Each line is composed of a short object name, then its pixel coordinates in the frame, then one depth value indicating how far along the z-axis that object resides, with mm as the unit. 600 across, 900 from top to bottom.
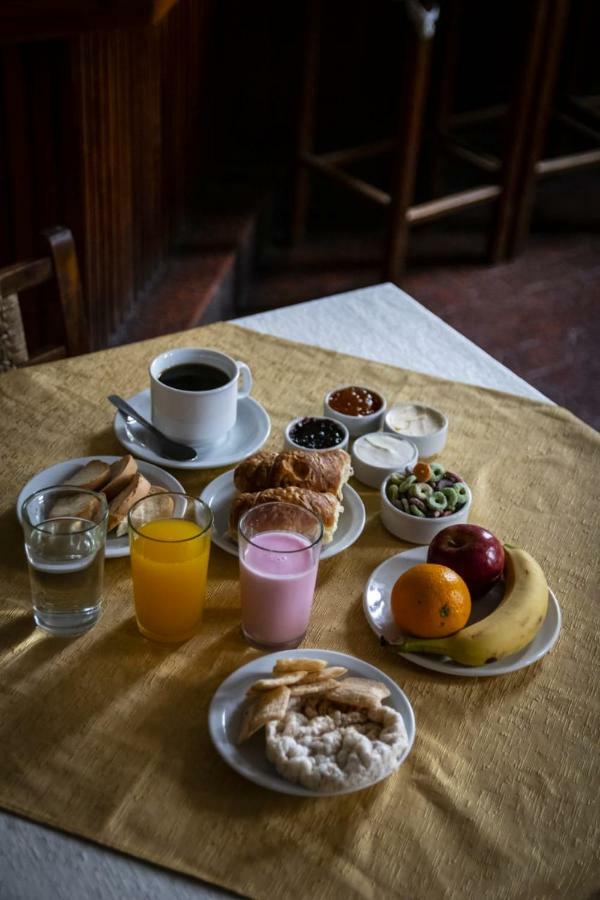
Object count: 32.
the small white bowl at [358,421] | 1445
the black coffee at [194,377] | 1382
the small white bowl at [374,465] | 1353
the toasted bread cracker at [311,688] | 966
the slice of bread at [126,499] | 1198
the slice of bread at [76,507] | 1120
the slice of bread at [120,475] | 1229
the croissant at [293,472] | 1240
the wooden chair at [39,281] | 1605
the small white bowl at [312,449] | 1352
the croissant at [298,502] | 1188
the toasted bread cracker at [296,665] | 994
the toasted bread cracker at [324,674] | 984
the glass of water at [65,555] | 1057
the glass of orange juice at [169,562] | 1059
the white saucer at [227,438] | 1360
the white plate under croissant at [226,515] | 1225
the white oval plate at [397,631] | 1070
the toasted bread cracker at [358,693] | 955
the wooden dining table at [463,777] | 865
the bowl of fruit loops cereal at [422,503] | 1254
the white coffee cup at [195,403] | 1331
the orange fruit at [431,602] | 1071
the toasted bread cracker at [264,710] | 938
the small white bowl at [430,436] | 1414
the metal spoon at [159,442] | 1359
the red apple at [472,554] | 1153
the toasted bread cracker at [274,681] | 965
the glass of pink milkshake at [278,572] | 1060
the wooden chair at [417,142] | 3107
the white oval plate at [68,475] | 1290
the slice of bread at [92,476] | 1239
